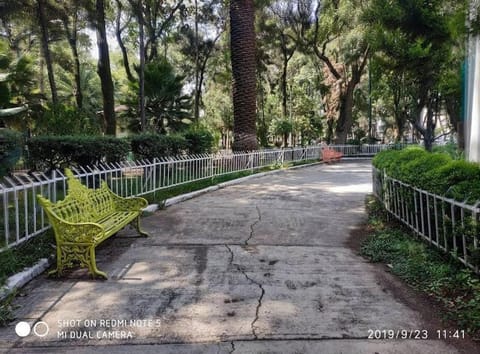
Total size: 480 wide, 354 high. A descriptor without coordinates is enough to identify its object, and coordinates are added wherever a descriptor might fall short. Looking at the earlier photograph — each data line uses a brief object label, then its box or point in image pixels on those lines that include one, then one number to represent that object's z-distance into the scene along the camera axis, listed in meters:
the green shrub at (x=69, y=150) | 8.57
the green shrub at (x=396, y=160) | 6.91
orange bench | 24.42
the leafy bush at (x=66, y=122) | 11.27
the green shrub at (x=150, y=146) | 10.55
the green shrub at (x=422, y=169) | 5.35
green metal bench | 4.51
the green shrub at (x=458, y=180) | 4.37
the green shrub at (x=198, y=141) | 13.52
